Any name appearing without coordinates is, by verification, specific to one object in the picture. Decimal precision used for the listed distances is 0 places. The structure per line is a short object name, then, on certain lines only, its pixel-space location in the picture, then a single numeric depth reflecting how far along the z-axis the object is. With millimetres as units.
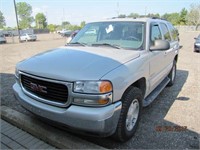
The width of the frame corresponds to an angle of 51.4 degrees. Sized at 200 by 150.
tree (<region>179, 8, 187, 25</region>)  80250
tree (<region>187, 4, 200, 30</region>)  69375
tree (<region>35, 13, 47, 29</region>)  101931
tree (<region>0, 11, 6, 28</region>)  91825
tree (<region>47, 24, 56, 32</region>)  81662
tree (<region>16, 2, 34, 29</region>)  97438
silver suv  2488
